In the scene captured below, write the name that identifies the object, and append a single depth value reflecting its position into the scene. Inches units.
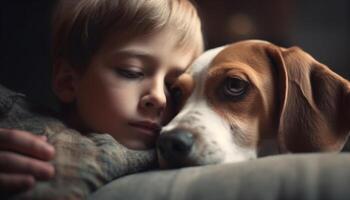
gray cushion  33.0
